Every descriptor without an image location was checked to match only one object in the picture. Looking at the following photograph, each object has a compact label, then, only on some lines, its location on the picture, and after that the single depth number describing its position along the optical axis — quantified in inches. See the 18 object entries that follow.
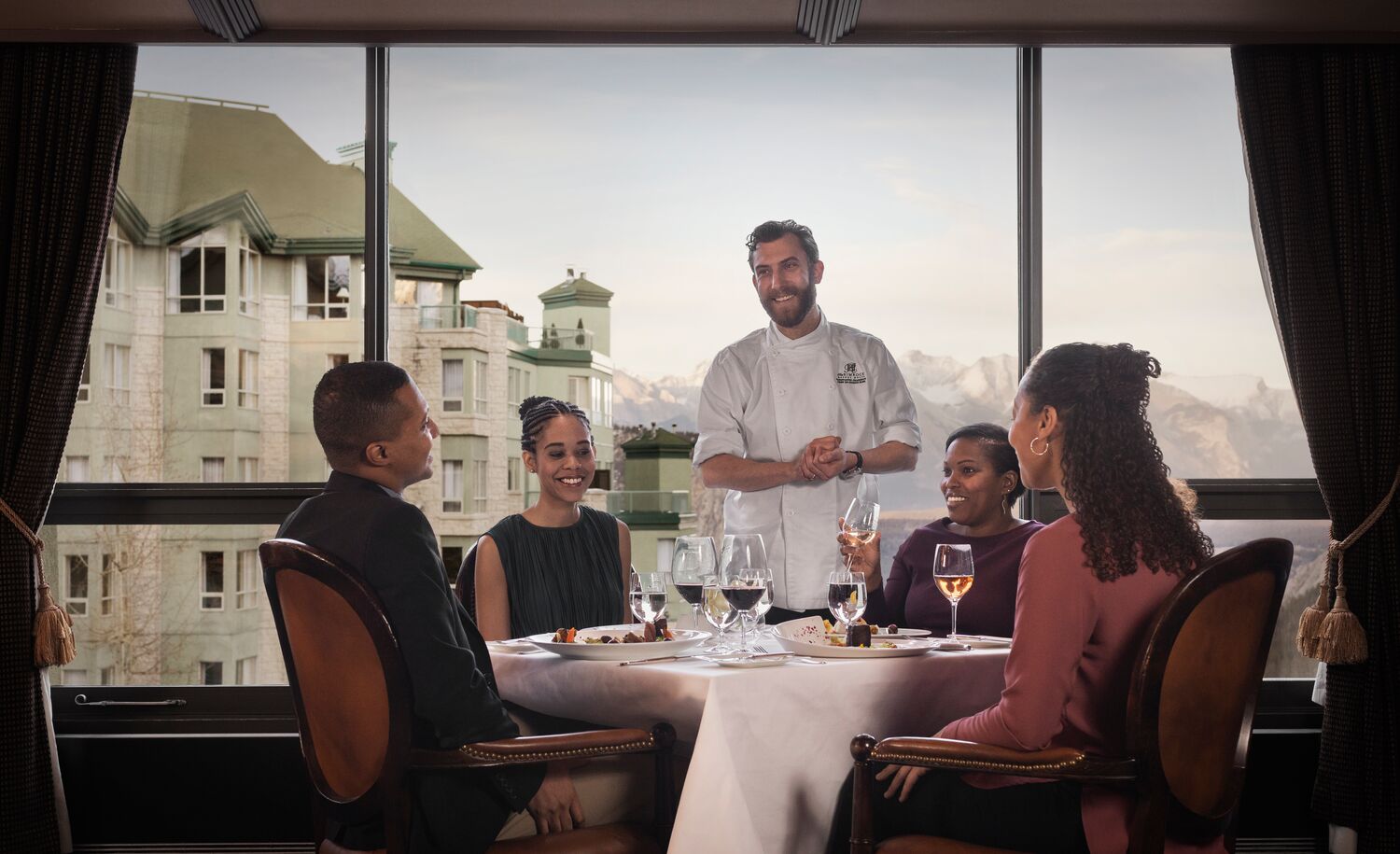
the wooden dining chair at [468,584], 107.3
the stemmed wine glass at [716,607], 80.7
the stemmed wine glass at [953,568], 87.6
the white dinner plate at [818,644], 79.3
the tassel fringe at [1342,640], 129.1
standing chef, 129.6
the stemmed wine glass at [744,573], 79.2
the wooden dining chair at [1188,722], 66.7
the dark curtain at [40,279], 129.4
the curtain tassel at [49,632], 128.7
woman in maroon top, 107.5
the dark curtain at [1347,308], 131.5
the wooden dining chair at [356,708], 69.6
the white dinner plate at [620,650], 80.0
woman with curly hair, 69.3
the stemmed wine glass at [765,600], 80.4
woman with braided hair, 107.5
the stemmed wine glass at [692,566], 82.4
